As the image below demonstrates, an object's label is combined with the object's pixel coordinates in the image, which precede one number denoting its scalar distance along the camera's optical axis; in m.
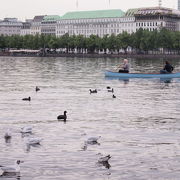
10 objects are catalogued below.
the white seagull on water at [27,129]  23.33
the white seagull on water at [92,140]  21.69
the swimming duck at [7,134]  22.48
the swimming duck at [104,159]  18.78
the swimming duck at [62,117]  27.85
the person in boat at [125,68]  61.93
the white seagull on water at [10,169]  17.34
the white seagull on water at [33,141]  21.33
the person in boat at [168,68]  62.59
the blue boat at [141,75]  60.41
